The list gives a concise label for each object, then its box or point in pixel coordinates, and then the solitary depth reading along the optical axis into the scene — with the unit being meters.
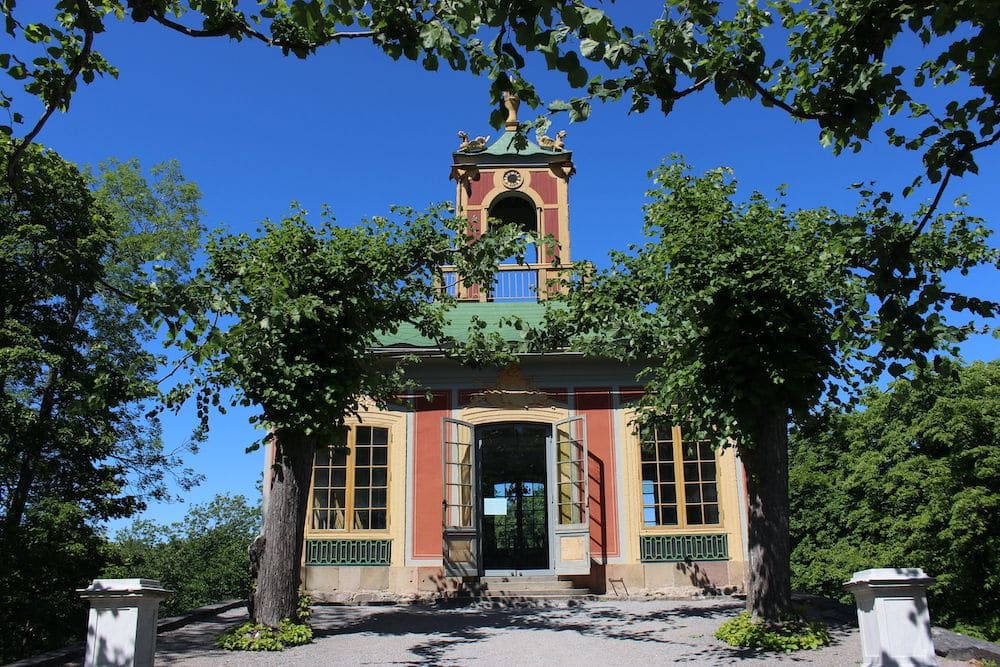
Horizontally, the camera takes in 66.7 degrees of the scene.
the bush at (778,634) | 6.91
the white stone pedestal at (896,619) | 5.42
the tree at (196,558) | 25.50
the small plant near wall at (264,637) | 7.37
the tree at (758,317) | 7.20
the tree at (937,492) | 14.62
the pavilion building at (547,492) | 11.23
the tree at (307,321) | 7.54
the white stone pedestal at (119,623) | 5.51
